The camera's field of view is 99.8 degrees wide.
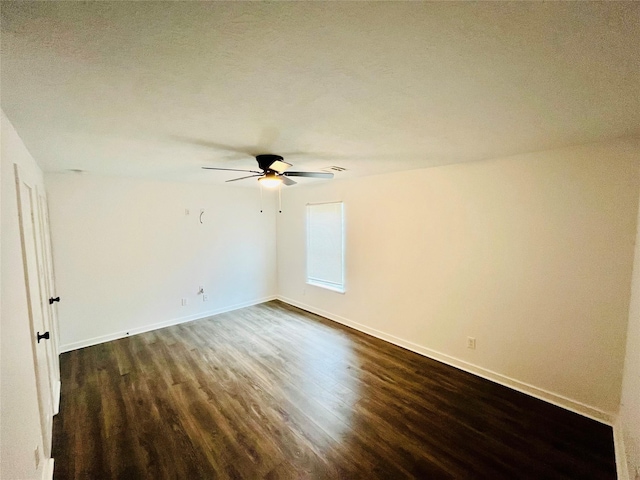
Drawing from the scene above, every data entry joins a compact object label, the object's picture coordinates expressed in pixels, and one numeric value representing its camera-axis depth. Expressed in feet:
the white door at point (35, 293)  5.43
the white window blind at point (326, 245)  14.47
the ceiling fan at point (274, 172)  8.03
